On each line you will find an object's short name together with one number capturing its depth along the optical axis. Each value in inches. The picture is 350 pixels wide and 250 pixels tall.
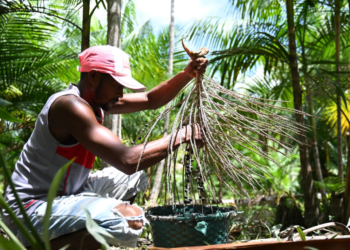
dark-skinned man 49.7
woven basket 53.8
